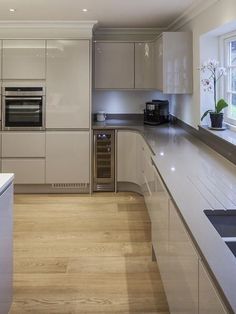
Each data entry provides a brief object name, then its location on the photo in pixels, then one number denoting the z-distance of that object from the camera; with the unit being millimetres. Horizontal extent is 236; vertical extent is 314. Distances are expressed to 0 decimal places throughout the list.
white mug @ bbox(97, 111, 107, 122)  5579
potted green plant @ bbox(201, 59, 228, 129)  3680
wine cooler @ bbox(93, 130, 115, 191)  5137
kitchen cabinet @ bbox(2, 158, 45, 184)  5102
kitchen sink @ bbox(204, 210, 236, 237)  1738
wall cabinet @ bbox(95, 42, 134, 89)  5293
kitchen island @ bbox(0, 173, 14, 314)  2039
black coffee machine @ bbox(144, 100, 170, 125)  5285
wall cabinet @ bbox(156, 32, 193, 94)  4504
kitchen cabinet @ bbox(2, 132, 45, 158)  5074
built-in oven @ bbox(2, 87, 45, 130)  5031
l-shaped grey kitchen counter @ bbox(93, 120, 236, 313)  1139
